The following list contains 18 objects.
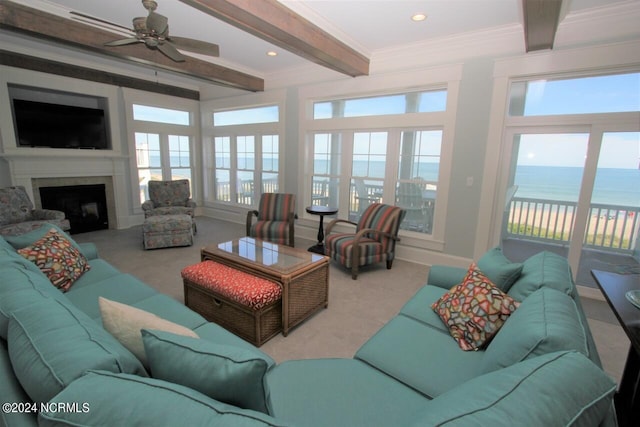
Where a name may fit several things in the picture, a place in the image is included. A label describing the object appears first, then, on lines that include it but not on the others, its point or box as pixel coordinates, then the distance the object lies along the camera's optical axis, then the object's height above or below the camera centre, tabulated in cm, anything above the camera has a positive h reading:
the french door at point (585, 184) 299 -10
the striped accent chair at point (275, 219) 429 -82
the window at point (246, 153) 566 +24
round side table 427 -67
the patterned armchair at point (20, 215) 377 -76
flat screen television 446 +54
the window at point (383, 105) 390 +92
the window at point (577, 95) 287 +82
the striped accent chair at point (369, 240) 350 -89
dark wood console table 134 -64
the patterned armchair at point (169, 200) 502 -67
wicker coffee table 232 -85
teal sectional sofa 69 -57
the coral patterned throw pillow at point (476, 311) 153 -75
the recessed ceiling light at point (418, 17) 299 +156
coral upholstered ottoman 214 -102
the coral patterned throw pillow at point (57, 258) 206 -71
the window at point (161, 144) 574 +38
